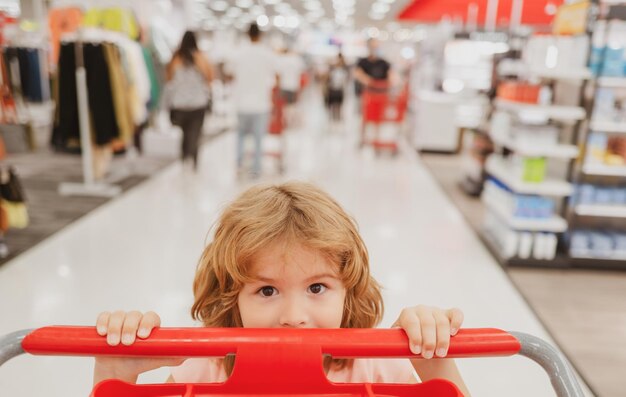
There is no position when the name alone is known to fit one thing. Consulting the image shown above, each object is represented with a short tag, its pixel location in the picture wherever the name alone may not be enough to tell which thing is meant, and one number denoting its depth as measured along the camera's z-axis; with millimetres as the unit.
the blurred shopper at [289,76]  10383
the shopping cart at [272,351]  833
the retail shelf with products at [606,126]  4047
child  1012
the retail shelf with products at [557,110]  4004
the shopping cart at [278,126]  7523
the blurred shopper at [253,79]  6469
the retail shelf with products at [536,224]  4207
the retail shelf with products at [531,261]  4254
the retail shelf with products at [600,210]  4223
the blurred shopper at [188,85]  6367
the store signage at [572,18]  4017
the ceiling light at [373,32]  33219
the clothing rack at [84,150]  5426
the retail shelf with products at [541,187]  4141
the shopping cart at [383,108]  9023
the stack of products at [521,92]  4258
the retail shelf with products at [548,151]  4059
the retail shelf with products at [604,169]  4121
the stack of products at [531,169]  4148
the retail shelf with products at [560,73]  3922
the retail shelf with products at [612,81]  3943
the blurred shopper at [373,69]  9484
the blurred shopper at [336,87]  11711
